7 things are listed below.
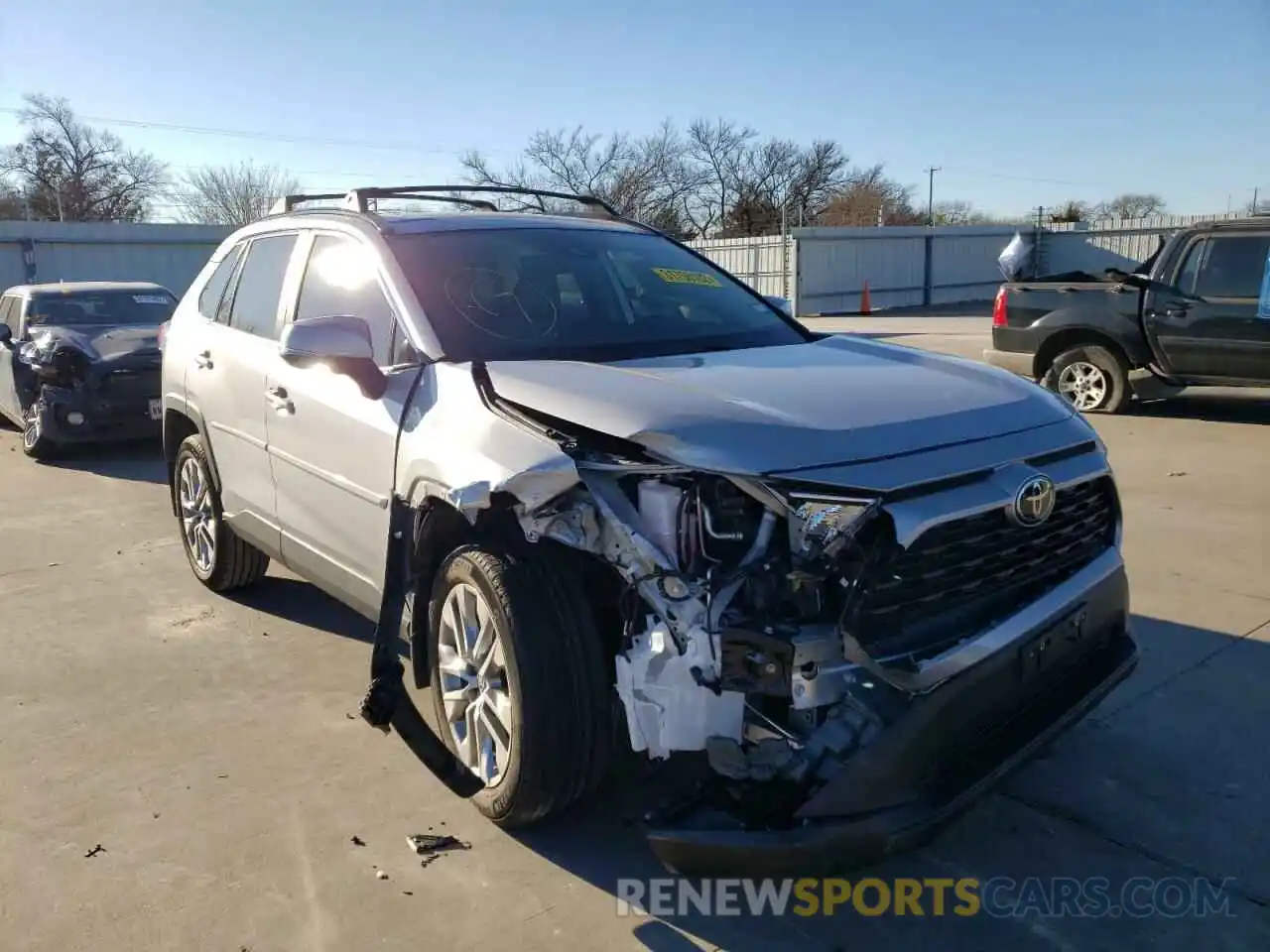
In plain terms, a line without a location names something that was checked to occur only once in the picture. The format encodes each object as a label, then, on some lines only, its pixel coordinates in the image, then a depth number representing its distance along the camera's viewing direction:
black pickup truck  9.05
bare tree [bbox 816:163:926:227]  64.94
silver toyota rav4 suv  2.49
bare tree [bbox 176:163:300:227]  55.31
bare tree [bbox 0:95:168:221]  54.47
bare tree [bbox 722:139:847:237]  63.69
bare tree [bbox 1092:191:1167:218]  63.22
